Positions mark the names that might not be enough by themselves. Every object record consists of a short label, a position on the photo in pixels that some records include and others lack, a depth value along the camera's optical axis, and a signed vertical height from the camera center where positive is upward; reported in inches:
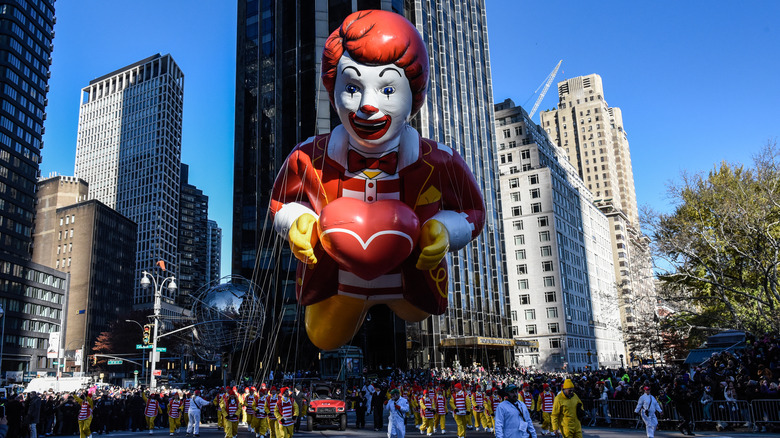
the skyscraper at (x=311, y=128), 1704.6 +727.3
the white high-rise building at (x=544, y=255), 2728.8 +491.3
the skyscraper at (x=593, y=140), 5201.8 +1891.0
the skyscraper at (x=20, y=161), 2805.1 +1052.8
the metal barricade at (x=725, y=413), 674.8 -72.3
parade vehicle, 820.6 -62.7
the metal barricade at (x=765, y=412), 644.7 -68.8
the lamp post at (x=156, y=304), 949.7 +106.5
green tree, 1135.0 +231.8
